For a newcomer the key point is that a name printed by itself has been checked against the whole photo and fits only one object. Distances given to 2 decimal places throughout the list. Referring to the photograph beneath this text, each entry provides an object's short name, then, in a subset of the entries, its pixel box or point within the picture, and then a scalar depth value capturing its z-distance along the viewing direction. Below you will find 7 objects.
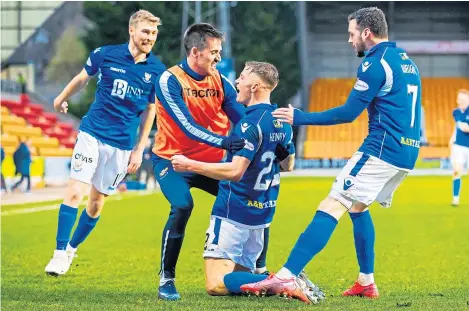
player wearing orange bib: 11.96
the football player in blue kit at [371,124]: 11.00
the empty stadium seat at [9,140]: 55.55
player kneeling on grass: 11.32
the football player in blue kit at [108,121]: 14.89
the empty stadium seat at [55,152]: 61.16
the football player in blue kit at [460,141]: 32.93
